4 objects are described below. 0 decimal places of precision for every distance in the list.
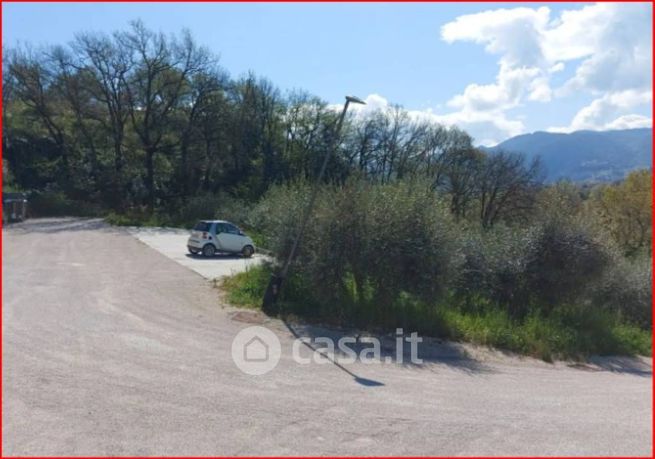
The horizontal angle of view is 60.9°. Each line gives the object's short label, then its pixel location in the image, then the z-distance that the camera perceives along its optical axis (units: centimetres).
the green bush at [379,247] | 1327
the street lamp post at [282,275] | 1352
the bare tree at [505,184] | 5744
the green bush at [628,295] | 1928
